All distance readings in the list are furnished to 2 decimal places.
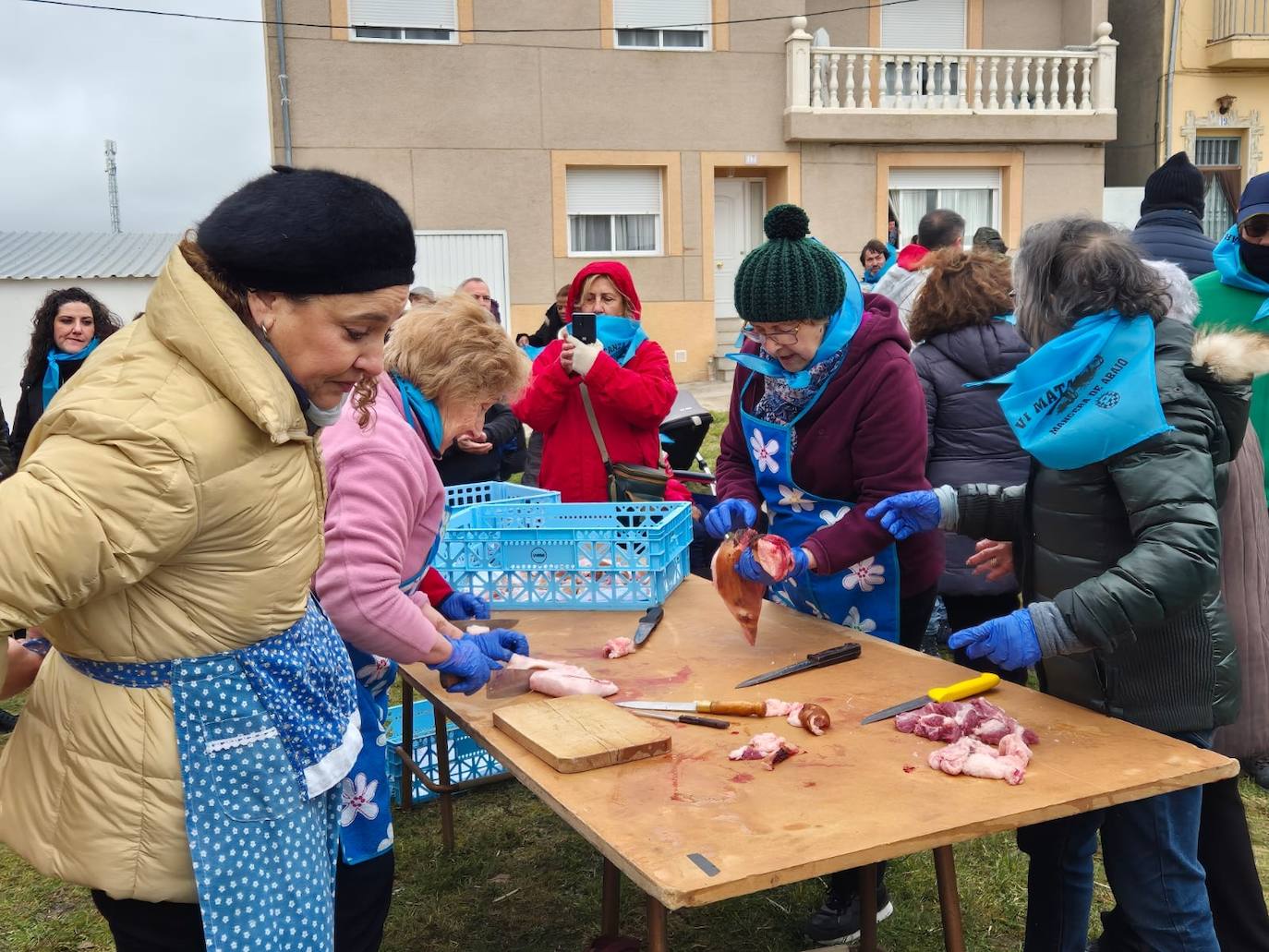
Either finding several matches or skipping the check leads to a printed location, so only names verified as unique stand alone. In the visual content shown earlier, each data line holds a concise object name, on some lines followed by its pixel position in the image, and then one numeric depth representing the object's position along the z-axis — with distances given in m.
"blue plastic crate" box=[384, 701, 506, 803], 4.27
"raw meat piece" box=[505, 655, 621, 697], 2.49
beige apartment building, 15.26
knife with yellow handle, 2.29
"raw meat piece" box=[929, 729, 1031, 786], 1.94
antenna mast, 42.94
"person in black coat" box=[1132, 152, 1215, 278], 4.44
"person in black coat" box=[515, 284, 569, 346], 6.63
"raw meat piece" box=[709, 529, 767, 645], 2.83
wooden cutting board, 2.07
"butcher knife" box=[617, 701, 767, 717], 2.33
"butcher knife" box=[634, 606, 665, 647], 2.92
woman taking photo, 4.24
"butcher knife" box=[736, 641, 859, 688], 2.60
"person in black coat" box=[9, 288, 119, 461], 5.70
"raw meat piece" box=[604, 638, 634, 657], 2.81
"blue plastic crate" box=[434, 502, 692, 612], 3.22
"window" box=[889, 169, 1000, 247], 17.75
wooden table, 1.69
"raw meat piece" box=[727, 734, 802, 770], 2.08
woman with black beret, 1.44
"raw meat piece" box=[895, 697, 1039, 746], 2.10
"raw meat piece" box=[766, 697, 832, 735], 2.21
